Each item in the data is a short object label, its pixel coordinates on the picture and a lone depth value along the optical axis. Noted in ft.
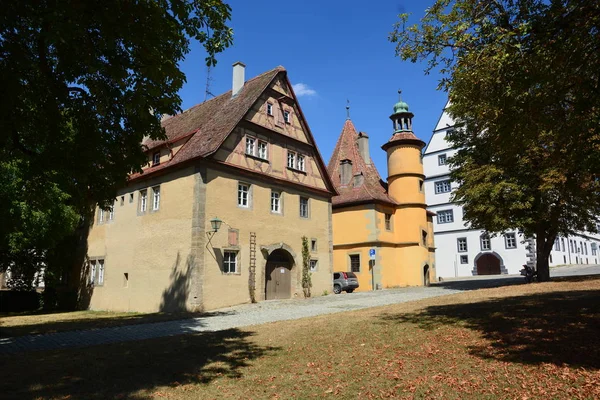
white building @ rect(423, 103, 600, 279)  145.89
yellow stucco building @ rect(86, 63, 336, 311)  63.10
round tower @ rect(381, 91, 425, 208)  106.22
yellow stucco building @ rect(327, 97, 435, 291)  100.58
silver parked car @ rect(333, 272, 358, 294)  89.71
